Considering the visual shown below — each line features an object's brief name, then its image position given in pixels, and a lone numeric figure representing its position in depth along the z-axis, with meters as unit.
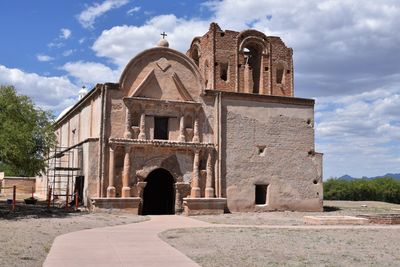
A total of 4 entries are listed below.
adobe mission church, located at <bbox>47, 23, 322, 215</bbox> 23.89
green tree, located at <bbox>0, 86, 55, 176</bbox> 20.00
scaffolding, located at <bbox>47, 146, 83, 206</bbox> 25.88
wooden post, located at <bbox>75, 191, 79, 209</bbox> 23.94
